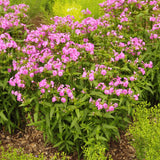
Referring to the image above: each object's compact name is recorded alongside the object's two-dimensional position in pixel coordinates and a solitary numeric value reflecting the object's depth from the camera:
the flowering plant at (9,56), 3.76
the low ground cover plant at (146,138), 2.93
